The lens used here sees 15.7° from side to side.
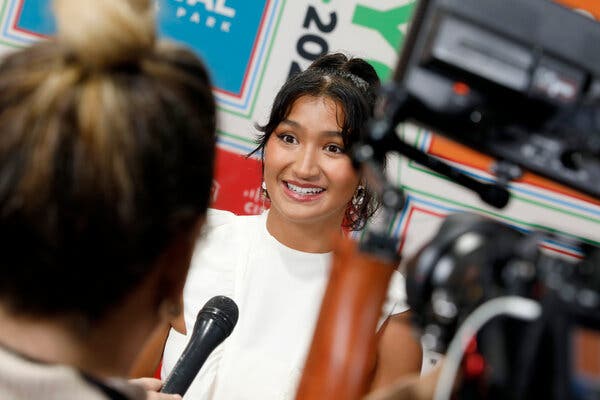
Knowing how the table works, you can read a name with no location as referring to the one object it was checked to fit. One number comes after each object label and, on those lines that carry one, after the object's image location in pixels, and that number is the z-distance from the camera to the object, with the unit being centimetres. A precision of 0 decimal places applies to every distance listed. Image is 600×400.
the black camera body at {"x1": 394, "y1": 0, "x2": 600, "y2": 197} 187
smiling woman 254
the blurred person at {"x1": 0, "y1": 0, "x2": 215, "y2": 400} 170
